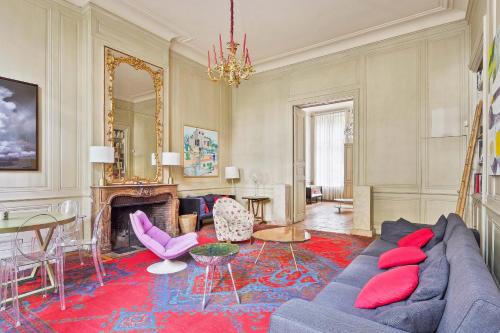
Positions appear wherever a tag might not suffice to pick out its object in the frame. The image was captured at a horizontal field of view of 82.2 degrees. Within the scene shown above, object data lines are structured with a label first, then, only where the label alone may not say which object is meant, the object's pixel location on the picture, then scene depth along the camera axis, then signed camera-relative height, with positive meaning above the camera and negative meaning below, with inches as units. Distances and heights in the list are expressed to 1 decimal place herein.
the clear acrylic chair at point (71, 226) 147.2 -31.2
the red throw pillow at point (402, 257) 87.9 -29.1
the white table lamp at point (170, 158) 218.2 +6.7
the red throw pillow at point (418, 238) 112.7 -29.0
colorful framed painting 254.1 +13.8
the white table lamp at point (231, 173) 285.3 -6.2
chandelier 140.6 +49.2
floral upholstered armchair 187.0 -36.8
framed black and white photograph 148.0 +22.2
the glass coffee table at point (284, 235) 142.1 -36.5
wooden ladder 155.2 +4.7
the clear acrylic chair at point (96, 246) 126.0 -36.6
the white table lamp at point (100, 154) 172.6 +7.8
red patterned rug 93.7 -51.5
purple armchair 141.6 -39.4
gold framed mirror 190.9 +35.9
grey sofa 39.3 -22.5
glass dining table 104.3 -22.2
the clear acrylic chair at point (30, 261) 99.9 -34.5
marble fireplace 177.5 -30.0
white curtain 447.2 +22.3
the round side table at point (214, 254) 107.7 -34.5
